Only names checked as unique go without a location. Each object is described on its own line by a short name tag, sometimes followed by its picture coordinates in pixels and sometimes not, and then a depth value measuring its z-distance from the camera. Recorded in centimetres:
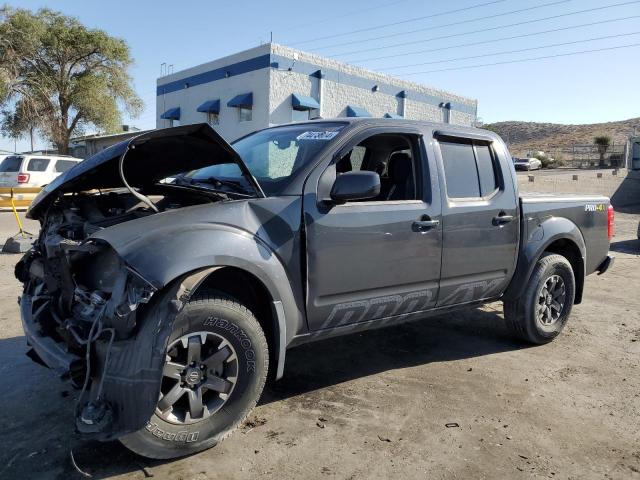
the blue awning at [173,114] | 2848
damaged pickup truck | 262
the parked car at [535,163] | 4357
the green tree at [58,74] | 2839
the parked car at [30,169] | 1762
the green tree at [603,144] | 4931
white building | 2342
